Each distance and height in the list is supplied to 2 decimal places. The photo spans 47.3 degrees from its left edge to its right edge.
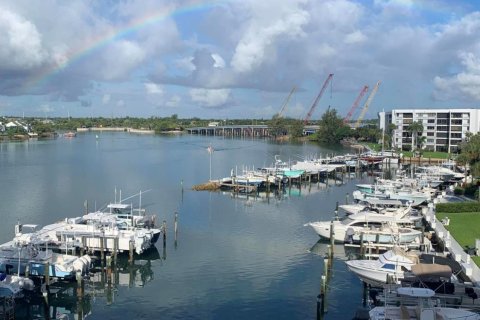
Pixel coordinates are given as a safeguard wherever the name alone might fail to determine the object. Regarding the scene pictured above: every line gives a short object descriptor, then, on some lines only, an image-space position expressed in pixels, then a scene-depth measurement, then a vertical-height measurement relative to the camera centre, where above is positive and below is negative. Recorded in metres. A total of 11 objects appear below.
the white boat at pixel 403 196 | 50.88 -6.06
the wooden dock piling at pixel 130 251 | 32.16 -7.18
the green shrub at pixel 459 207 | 39.74 -5.44
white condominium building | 106.06 +1.35
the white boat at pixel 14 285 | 24.50 -7.27
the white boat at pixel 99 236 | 32.81 -6.52
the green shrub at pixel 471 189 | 51.75 -5.45
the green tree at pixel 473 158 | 45.91 -2.31
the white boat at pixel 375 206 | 44.47 -6.06
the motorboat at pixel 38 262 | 27.86 -6.91
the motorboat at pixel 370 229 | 34.91 -6.40
